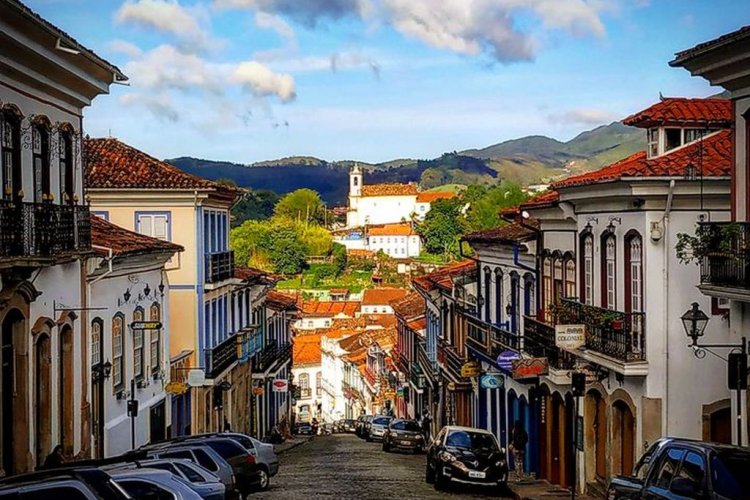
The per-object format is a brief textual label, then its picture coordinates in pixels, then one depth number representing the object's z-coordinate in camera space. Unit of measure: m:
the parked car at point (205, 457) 20.08
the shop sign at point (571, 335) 23.11
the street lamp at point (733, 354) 17.08
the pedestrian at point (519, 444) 30.31
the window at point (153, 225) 36.03
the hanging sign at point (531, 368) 26.00
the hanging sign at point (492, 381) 31.91
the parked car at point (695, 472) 12.32
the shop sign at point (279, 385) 52.88
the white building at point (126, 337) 24.98
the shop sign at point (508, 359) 28.38
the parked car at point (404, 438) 42.22
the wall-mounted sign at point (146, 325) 26.34
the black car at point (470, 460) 25.80
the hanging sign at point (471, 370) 34.41
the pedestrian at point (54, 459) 19.77
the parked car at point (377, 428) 51.97
